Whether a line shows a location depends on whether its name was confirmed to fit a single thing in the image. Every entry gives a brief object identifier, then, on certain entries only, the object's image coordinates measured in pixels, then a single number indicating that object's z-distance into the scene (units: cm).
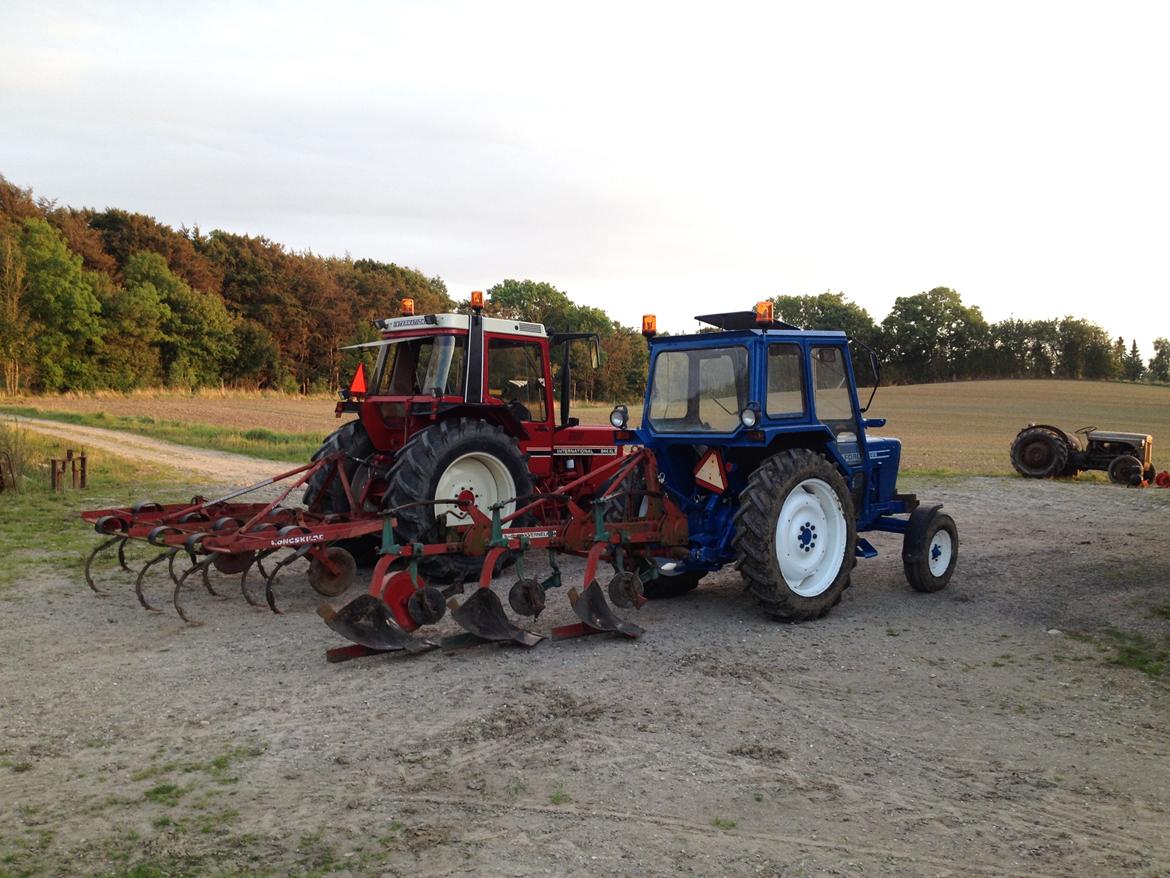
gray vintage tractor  1741
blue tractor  693
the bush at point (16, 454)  1277
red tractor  808
